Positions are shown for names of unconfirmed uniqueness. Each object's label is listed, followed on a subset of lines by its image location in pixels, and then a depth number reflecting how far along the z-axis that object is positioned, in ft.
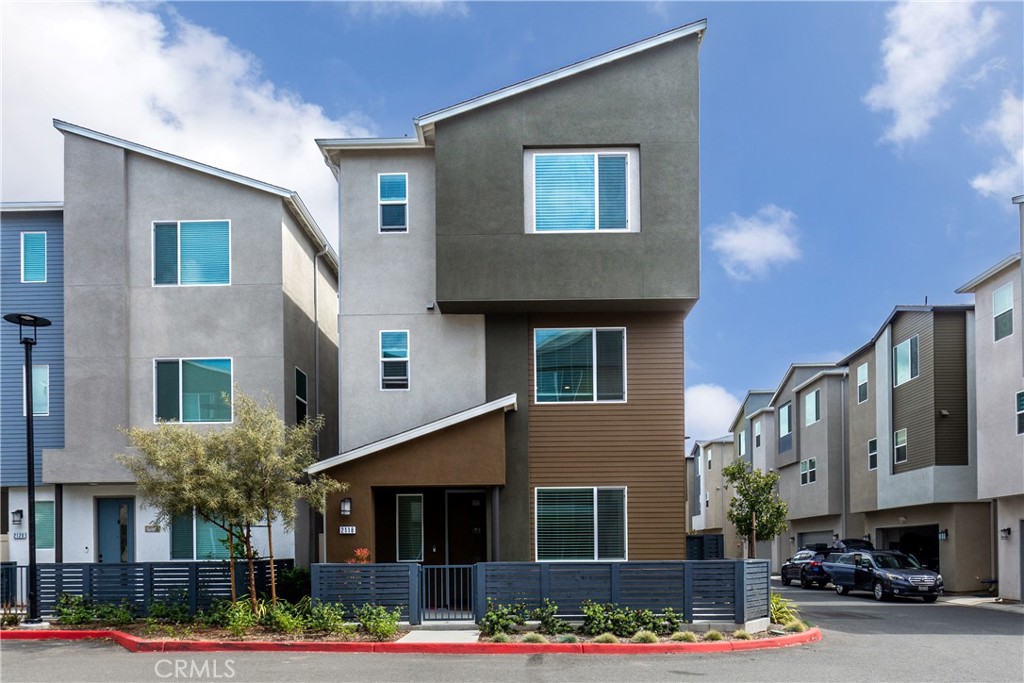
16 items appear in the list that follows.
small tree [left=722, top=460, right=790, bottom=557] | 84.43
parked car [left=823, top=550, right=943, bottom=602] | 91.20
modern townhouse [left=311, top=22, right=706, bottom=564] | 64.03
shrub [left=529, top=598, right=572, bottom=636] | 54.49
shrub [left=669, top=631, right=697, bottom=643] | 52.70
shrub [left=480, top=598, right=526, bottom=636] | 53.93
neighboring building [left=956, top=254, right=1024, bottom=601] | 86.74
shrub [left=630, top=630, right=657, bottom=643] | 52.60
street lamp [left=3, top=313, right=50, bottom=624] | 59.06
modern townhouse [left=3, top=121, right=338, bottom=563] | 71.10
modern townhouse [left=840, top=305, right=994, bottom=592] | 99.86
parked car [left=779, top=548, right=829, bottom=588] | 112.88
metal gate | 57.57
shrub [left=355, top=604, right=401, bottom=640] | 52.80
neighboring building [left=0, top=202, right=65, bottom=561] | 73.20
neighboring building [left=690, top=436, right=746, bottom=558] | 188.34
